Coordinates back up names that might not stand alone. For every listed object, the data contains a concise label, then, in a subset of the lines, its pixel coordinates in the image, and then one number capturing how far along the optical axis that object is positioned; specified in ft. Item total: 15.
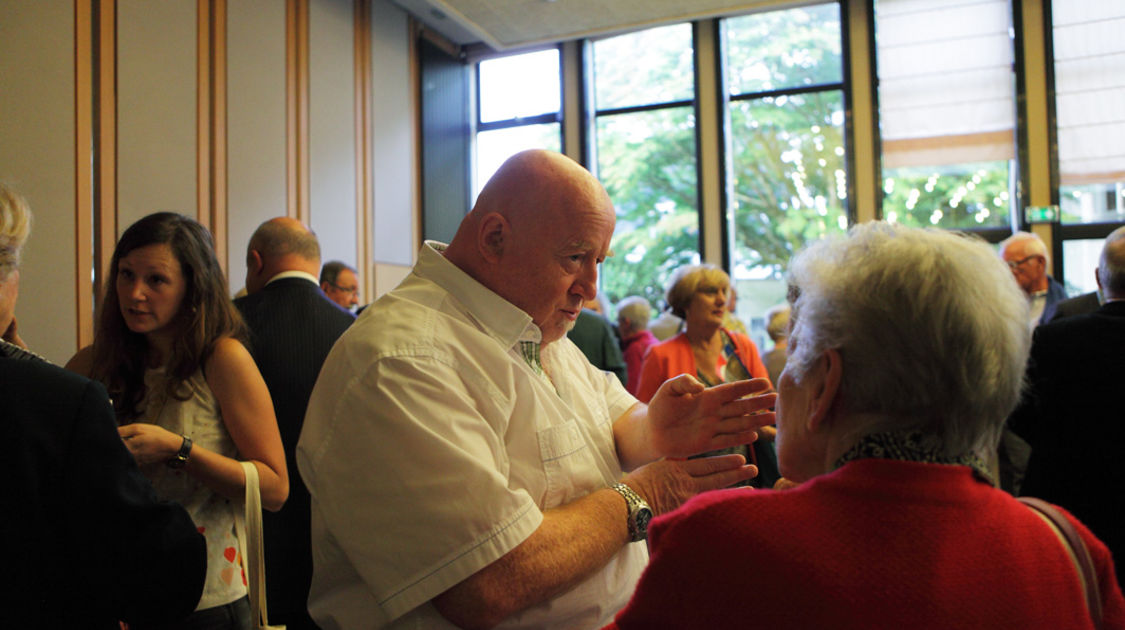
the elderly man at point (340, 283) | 15.43
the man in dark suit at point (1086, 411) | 7.19
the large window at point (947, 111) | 24.21
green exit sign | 23.31
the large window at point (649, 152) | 27.02
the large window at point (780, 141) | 25.45
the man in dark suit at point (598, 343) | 13.28
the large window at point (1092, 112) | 23.08
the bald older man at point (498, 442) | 3.70
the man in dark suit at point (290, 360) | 7.51
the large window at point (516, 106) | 28.37
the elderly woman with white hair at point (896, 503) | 2.83
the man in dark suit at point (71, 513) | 3.33
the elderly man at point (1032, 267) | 14.42
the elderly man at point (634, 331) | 16.81
